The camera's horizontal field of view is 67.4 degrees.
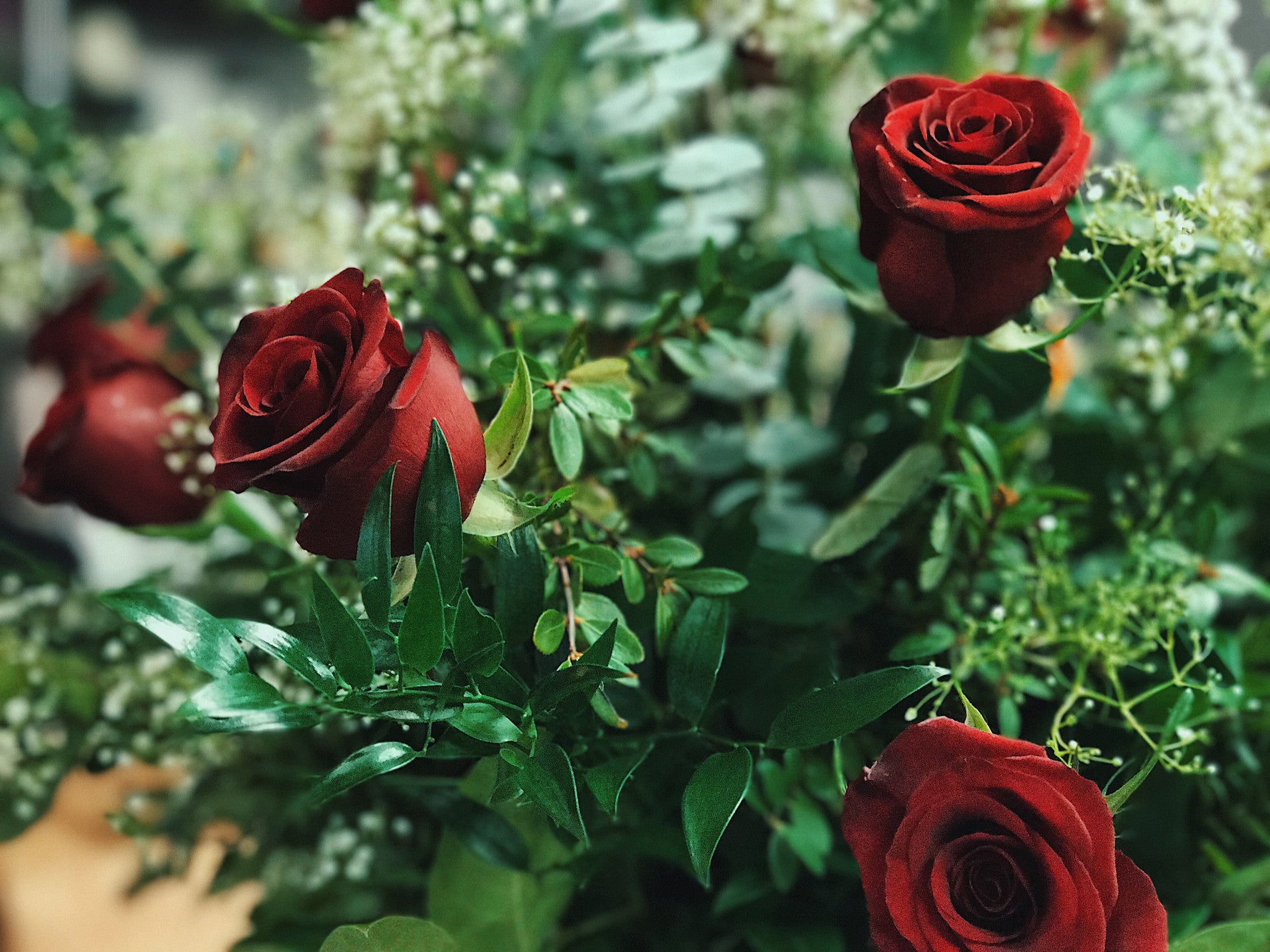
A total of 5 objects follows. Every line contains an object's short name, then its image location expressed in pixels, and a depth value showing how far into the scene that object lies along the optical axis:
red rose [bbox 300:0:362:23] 0.58
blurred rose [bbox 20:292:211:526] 0.48
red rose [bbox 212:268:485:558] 0.31
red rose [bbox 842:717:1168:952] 0.30
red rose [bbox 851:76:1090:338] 0.34
